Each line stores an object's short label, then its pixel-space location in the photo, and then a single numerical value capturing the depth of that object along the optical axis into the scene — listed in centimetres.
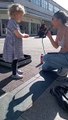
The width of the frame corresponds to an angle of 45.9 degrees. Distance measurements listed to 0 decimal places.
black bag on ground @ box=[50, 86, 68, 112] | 124
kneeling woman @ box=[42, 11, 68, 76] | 169
